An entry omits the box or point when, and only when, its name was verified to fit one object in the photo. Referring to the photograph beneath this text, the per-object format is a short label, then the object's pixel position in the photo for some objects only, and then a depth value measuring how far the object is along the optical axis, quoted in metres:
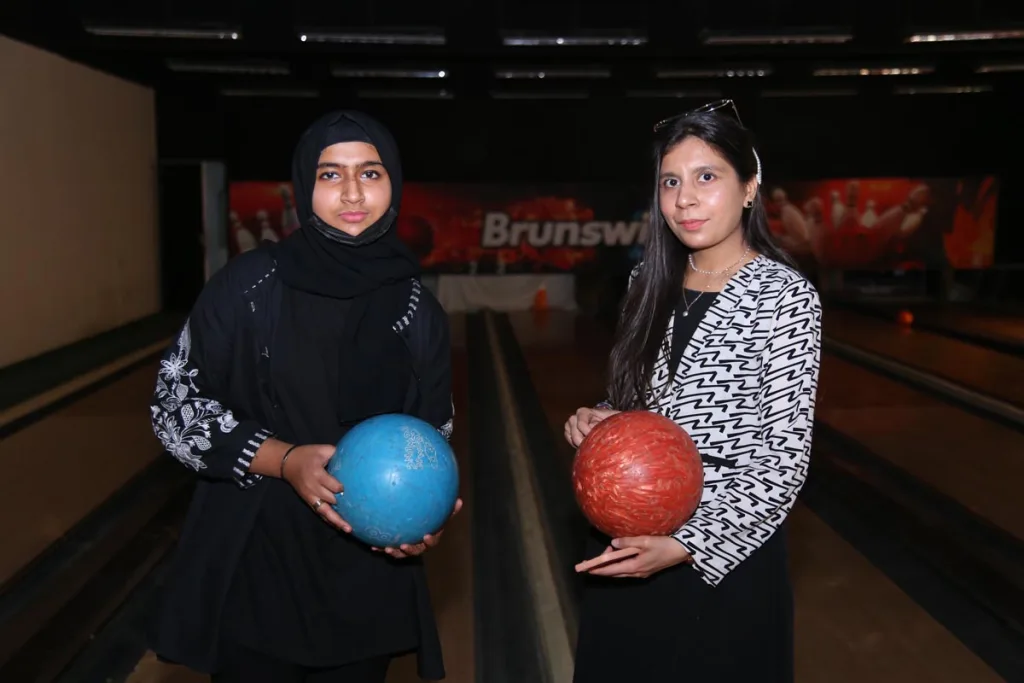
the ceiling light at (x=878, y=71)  9.50
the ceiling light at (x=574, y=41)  7.20
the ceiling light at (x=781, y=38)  7.08
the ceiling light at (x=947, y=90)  10.87
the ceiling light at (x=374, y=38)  7.03
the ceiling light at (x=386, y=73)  9.49
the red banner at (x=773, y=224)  10.80
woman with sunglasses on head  1.31
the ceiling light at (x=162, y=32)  6.81
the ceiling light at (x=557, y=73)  9.49
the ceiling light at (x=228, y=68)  8.84
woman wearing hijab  1.40
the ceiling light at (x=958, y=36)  6.88
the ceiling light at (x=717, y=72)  9.27
